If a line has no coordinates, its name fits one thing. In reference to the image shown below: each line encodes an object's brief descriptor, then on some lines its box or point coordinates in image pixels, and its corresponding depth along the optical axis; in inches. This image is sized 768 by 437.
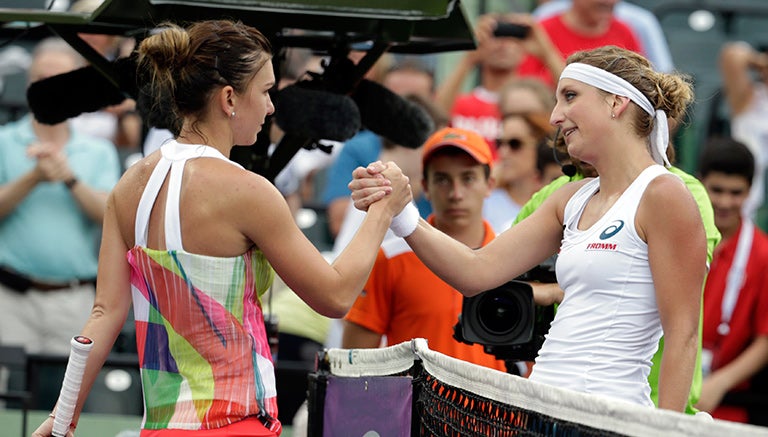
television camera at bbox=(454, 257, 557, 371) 334.6
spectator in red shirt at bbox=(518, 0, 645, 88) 665.6
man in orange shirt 399.9
